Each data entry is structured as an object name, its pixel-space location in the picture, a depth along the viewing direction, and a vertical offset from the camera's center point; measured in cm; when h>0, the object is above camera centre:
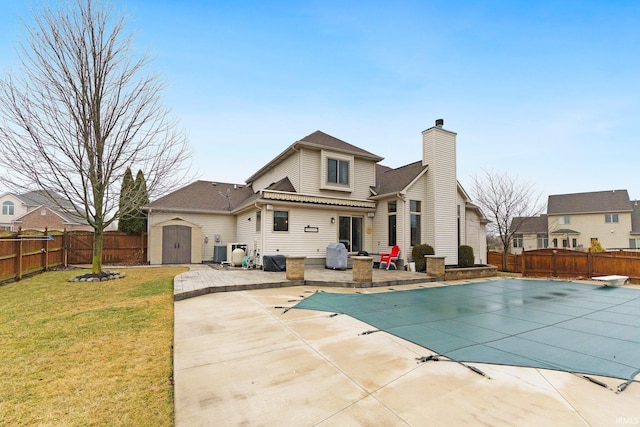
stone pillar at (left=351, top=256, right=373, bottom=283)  891 -122
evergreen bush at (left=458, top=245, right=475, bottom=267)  1299 -117
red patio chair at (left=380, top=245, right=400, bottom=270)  1240 -115
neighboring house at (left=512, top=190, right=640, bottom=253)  2988 +106
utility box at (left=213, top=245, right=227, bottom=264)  1537 -122
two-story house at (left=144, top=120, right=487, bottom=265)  1248 +102
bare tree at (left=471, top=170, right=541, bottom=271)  1880 +219
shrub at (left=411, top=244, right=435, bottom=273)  1188 -97
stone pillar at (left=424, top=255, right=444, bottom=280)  1077 -137
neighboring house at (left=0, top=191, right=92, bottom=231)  3114 +176
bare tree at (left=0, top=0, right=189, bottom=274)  937 +412
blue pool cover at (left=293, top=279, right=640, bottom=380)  366 -169
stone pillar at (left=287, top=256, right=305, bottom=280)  909 -119
